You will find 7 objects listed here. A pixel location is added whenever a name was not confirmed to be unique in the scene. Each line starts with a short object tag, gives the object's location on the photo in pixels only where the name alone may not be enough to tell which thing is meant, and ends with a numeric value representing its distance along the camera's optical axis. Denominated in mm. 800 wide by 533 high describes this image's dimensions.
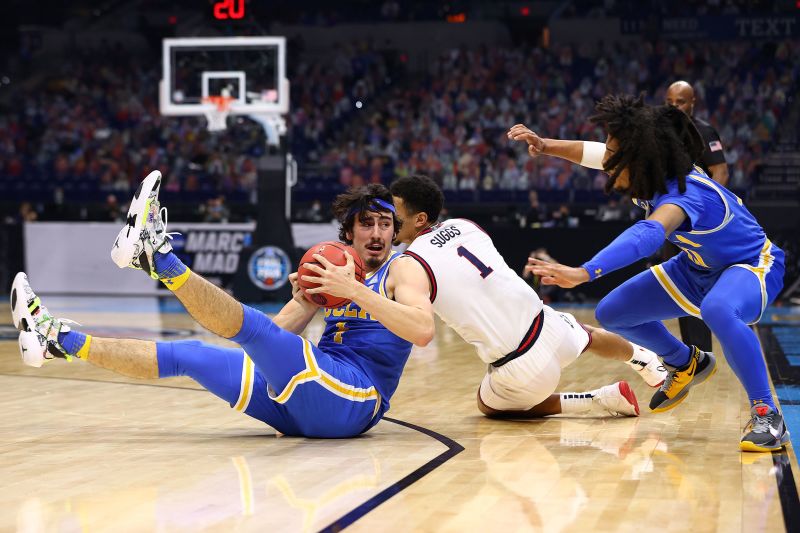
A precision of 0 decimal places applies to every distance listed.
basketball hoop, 15984
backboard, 15891
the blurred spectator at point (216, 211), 17016
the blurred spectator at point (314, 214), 16859
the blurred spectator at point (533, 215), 16344
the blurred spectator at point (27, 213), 18016
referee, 7445
